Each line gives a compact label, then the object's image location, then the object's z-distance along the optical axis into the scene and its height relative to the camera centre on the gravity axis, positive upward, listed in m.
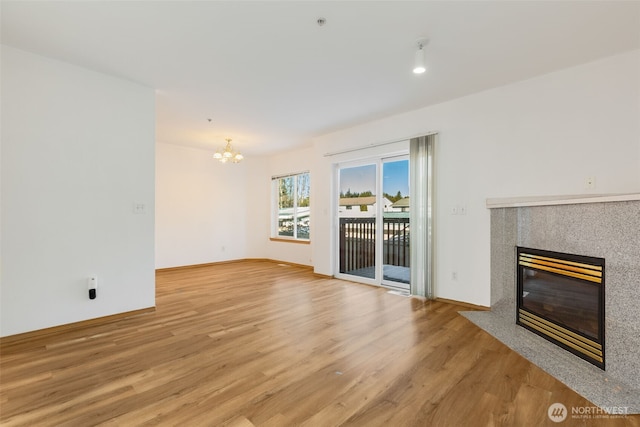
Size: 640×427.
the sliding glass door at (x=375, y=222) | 4.47 -0.12
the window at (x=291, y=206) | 6.75 +0.21
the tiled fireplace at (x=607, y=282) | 1.87 -0.46
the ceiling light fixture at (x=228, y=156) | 5.14 +1.09
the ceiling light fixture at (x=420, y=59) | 2.45 +1.37
